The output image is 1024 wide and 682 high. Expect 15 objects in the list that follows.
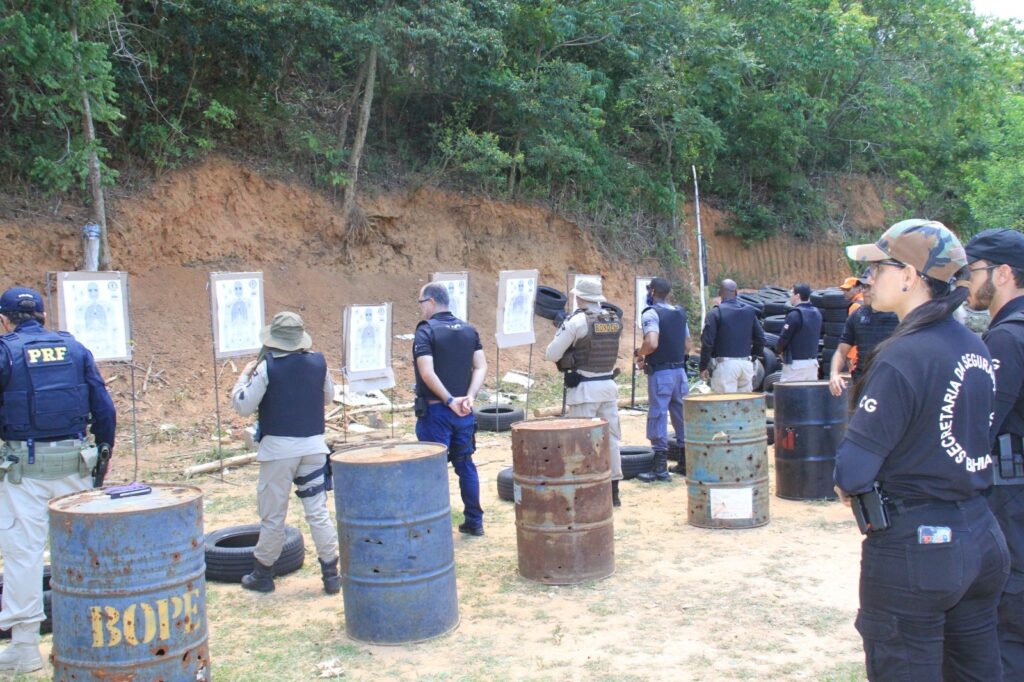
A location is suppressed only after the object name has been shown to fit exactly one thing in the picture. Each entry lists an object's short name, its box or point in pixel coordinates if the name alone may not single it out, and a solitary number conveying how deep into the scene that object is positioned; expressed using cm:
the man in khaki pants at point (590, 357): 778
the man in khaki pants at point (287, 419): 585
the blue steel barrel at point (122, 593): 411
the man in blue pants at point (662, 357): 902
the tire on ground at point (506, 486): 857
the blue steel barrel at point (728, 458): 743
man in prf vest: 500
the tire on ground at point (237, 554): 645
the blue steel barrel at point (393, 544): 515
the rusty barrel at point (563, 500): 618
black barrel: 827
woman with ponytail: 284
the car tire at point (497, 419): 1241
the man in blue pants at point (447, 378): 703
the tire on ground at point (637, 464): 941
